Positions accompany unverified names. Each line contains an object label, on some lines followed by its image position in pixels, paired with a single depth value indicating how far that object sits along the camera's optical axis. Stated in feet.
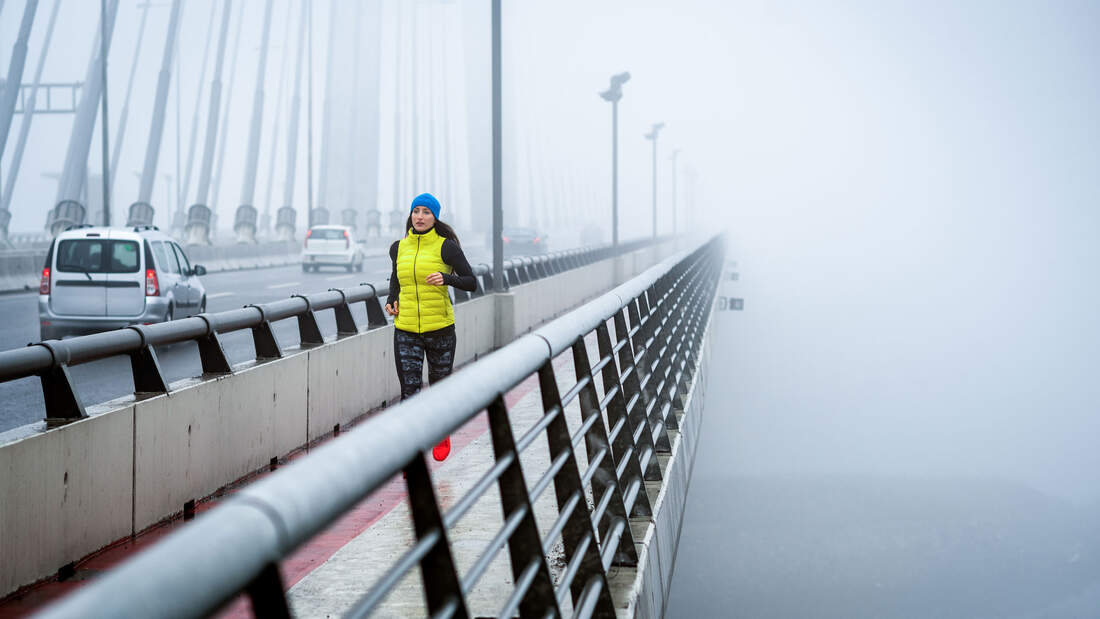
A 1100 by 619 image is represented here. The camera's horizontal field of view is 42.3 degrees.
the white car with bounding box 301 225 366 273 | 142.61
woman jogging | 27.55
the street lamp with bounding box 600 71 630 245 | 131.03
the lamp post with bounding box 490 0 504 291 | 60.54
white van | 60.49
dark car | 198.70
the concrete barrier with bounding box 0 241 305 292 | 105.19
